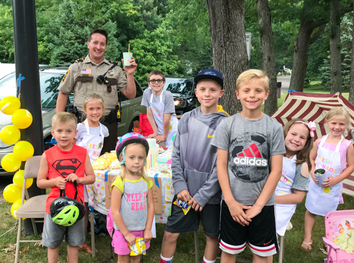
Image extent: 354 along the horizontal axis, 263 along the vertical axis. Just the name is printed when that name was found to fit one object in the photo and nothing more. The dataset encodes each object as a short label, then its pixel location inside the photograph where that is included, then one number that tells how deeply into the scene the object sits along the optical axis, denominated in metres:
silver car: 5.42
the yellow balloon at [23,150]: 3.71
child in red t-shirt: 2.88
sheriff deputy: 3.85
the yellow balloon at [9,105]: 3.62
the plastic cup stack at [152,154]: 3.39
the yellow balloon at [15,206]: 3.77
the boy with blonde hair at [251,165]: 2.43
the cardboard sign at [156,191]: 3.21
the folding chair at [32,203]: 3.26
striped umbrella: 4.13
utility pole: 3.73
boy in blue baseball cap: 2.75
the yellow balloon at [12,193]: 3.84
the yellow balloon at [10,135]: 3.69
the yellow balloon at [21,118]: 3.68
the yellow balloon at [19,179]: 3.80
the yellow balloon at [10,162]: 3.75
